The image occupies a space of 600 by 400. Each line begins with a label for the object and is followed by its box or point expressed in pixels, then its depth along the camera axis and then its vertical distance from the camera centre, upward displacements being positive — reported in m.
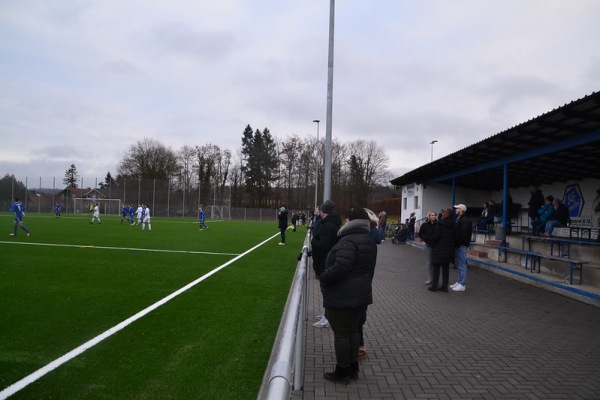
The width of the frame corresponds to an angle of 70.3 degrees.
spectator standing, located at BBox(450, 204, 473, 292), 9.19 -0.61
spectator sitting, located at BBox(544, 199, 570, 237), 12.86 -0.11
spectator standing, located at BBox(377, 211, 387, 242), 24.24 -0.71
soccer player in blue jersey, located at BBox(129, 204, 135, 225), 34.95 -1.03
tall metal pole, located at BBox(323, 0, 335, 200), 12.66 +2.98
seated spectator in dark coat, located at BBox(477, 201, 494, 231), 18.41 -0.31
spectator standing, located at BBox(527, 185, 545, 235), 15.50 +0.32
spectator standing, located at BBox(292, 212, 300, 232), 34.72 -1.20
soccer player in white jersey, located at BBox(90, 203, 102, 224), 32.11 -1.04
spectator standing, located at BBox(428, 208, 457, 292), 8.92 -0.63
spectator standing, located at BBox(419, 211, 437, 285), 9.11 -0.50
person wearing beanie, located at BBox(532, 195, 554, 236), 13.07 -0.10
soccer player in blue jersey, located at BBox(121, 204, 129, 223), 36.89 -0.85
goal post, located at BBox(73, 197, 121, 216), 58.81 -0.89
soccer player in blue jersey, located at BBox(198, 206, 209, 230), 31.01 -0.98
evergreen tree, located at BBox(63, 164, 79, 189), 112.56 +6.30
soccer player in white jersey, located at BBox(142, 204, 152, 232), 26.24 -0.93
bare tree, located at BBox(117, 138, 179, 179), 68.75 +6.31
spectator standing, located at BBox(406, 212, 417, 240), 24.14 -1.05
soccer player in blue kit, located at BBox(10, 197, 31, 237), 18.76 -0.57
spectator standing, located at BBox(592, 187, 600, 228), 11.26 +0.09
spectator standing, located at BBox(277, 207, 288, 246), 19.55 -0.73
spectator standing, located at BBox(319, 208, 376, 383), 4.05 -0.74
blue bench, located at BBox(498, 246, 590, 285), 8.99 -1.18
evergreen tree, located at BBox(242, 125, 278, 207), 68.94 +5.27
